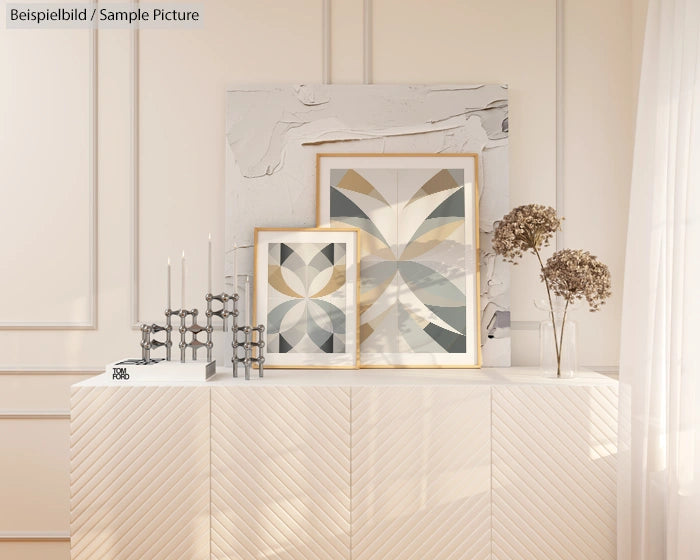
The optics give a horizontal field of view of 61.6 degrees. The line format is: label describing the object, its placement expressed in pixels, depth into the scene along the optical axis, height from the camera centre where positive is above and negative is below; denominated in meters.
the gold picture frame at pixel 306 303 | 2.29 -0.11
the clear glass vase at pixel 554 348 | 2.10 -0.29
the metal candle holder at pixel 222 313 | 2.10 -0.18
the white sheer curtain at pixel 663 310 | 1.64 -0.12
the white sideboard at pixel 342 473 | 1.93 -0.69
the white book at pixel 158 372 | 2.00 -0.37
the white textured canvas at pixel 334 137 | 2.37 +0.52
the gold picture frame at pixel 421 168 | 2.33 +0.30
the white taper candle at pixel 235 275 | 2.13 -0.04
